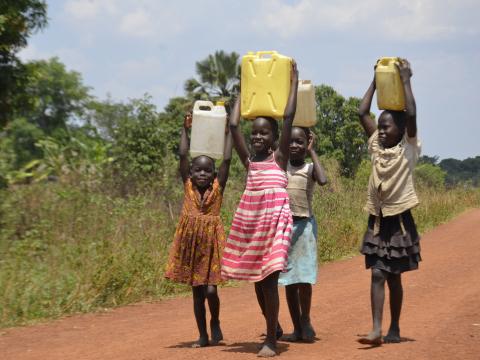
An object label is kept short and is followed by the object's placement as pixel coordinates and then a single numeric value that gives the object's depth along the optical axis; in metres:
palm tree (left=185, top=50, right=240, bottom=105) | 36.06
